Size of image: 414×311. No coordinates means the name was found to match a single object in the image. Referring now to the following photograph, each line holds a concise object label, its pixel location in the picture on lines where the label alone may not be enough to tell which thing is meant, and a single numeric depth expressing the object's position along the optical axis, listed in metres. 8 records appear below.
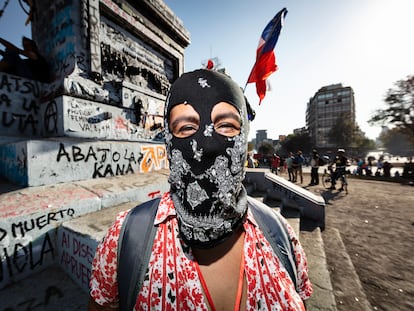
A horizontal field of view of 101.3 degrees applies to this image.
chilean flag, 2.73
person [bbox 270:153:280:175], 12.91
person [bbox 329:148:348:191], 8.70
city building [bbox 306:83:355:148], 56.25
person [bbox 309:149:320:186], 9.90
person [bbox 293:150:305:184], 10.48
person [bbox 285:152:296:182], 10.93
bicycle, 8.69
